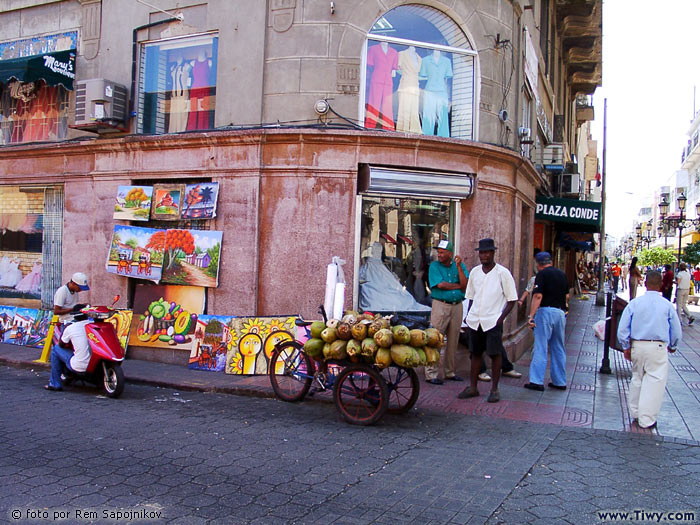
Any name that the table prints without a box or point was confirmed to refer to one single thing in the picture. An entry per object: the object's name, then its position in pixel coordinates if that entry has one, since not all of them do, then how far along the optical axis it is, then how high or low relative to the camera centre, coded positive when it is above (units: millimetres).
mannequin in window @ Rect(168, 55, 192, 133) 11008 +2971
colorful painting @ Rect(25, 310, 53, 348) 11656 -1438
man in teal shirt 8930 -425
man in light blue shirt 6719 -705
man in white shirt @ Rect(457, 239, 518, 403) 7758 -534
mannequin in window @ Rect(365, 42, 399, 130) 10055 +3019
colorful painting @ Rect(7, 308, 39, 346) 11898 -1411
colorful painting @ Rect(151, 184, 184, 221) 10508 +982
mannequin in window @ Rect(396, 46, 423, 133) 10273 +2977
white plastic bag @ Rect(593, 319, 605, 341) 10273 -910
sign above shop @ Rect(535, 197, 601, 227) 14492 +1517
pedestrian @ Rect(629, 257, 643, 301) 19312 -39
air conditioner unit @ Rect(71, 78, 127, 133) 10836 +2710
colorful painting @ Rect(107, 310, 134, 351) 10484 -1142
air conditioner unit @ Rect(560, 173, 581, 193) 18988 +2882
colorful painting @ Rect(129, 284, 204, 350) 10320 -968
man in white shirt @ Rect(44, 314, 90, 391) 8102 -1311
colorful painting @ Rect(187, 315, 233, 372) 9703 -1343
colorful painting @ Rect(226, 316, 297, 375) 9242 -1190
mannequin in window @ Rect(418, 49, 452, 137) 10422 +3032
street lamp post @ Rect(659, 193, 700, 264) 23406 +2399
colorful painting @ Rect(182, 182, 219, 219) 10164 +1004
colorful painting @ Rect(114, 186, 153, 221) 10742 +965
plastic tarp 10039 -372
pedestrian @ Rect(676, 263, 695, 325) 18797 -256
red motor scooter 7934 -1292
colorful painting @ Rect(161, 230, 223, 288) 10180 +44
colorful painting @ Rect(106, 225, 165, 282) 10602 +89
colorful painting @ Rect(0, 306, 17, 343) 12172 -1353
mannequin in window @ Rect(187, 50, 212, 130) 10773 +2958
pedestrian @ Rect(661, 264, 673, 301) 20516 -162
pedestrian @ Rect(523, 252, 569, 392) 8570 -700
